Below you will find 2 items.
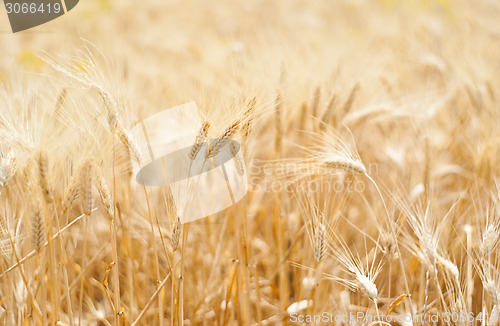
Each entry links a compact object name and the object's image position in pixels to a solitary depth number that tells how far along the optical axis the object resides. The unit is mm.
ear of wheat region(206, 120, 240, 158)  2039
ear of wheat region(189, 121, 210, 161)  1999
